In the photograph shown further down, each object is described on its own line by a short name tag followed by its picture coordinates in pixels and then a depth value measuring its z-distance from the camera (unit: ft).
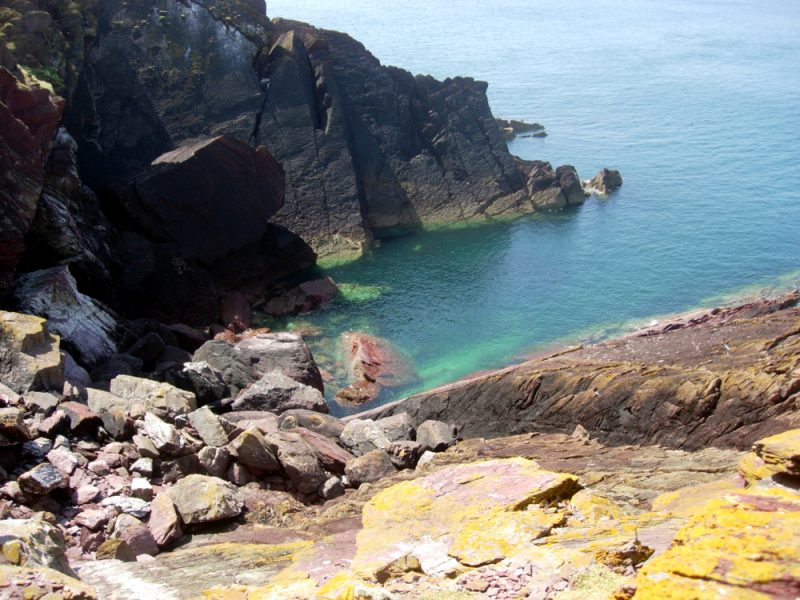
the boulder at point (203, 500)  60.13
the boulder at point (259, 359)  116.26
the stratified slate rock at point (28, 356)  74.13
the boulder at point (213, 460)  70.38
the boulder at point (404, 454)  85.88
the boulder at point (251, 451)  72.18
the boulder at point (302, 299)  179.63
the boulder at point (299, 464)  73.67
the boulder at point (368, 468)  78.59
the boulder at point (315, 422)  94.22
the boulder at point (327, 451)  81.41
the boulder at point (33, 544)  42.42
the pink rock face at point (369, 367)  144.56
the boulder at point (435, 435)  91.91
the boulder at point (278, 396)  102.27
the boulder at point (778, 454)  38.88
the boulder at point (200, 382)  100.48
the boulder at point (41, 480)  56.03
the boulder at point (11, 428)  59.47
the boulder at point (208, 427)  73.97
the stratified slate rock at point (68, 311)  107.24
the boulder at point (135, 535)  54.64
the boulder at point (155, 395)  77.61
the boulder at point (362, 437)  90.94
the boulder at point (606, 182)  271.90
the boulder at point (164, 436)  67.62
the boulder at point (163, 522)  56.85
